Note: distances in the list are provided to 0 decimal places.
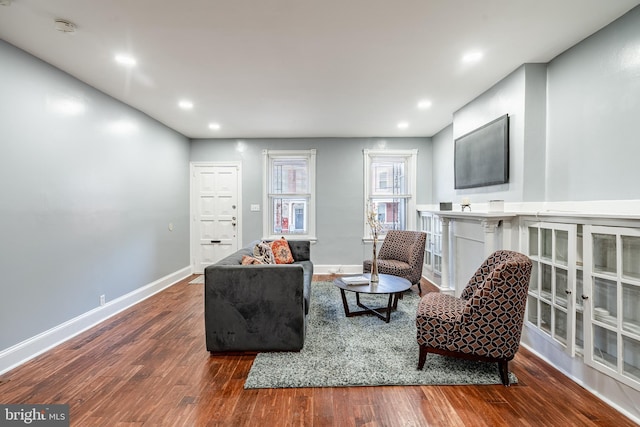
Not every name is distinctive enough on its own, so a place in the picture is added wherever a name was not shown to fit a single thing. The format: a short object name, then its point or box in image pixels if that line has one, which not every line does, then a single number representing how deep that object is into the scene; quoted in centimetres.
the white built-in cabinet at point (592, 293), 170
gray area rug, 201
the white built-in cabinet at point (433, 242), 443
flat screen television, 282
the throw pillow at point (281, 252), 382
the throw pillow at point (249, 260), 258
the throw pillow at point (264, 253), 300
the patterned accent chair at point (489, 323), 192
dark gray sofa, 233
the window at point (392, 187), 523
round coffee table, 285
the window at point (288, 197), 529
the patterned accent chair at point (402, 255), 387
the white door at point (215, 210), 525
